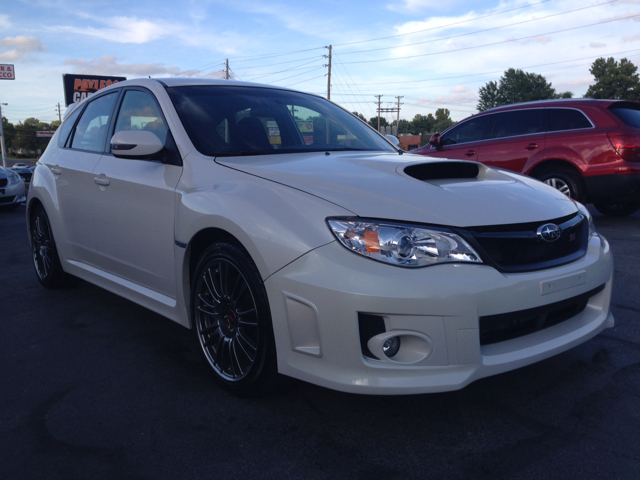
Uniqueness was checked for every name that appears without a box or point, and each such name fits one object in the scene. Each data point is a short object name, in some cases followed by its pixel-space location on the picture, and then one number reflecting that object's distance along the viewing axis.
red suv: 6.96
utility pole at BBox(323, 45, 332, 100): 54.25
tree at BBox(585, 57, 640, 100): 74.44
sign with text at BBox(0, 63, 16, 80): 50.97
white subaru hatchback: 2.14
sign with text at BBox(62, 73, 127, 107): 37.12
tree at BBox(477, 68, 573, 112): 98.19
